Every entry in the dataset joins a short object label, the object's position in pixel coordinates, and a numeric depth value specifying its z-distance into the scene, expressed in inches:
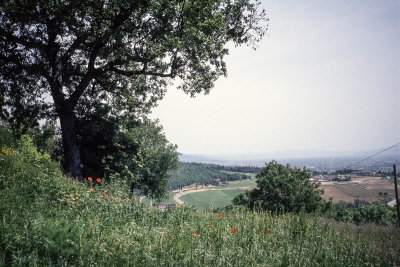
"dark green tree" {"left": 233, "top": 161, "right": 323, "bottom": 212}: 1434.5
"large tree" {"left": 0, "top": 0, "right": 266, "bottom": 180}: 403.9
